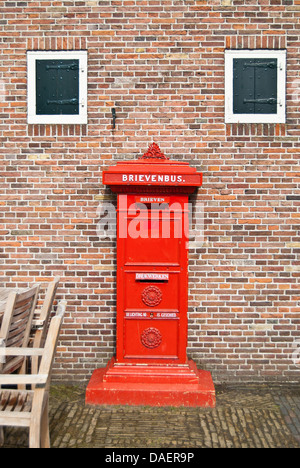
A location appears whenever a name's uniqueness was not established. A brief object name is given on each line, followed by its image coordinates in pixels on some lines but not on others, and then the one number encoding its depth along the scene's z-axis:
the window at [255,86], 4.95
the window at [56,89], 4.98
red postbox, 4.27
